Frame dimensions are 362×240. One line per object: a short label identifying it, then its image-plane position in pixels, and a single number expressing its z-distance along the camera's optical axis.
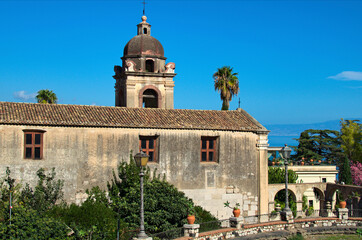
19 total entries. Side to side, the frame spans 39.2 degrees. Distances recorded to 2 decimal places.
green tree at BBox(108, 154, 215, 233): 24.94
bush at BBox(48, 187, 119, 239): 22.59
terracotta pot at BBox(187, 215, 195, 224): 22.66
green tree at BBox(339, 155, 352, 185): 42.94
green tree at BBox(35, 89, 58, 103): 51.91
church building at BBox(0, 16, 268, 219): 26.55
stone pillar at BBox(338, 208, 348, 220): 27.38
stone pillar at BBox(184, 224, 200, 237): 22.17
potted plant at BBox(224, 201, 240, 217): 24.33
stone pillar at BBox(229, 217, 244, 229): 23.91
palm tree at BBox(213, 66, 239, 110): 47.41
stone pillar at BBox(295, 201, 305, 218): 38.81
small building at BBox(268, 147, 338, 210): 42.78
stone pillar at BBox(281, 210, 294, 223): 25.62
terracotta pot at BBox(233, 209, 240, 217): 24.33
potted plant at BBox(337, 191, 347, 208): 37.96
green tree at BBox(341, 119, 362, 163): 54.00
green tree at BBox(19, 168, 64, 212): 25.55
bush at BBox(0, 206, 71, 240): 21.00
